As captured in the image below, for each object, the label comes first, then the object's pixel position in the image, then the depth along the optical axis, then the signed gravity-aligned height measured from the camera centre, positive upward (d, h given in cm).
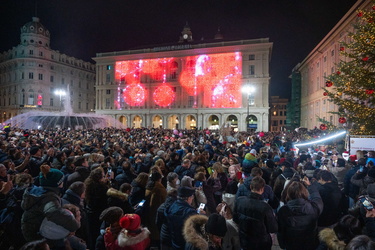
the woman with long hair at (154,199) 470 -138
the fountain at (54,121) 3481 -14
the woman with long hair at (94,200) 474 -144
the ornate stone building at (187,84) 5197 +813
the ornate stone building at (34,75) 6419 +1122
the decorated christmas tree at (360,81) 1272 +231
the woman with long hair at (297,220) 382 -138
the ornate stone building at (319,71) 3397 +967
